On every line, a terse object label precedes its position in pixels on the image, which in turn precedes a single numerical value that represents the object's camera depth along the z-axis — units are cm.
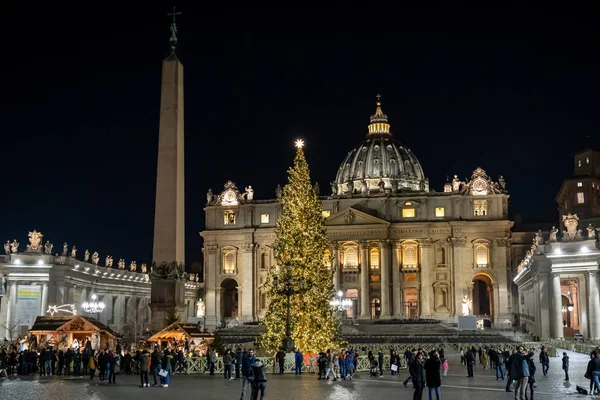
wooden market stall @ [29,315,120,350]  3512
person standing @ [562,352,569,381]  2747
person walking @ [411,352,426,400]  1830
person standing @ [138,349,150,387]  2433
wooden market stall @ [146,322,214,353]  3027
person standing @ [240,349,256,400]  1876
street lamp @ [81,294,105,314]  6032
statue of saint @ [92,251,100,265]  8406
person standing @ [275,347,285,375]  3000
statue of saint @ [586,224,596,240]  5747
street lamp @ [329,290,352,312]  7872
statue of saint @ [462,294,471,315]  8659
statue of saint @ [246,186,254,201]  10046
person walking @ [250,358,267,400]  1771
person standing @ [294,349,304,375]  3019
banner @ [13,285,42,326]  7106
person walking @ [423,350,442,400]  1802
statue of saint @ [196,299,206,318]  9398
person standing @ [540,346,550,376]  3078
